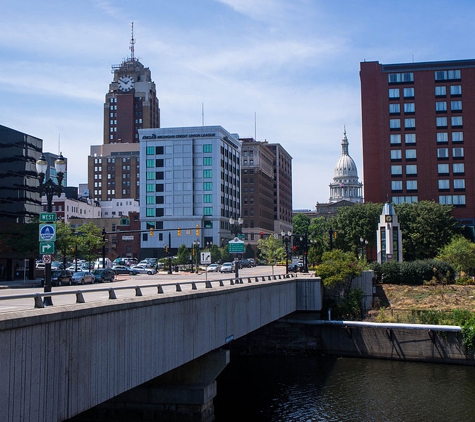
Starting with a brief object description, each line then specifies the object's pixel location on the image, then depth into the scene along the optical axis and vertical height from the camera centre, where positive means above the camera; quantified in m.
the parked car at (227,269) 79.81 -3.11
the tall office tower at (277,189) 194.00 +19.22
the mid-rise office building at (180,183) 122.69 +13.67
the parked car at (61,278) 47.16 -2.45
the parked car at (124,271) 74.44 -3.02
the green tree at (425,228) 80.12 +2.32
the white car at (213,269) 85.76 -3.31
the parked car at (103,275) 52.85 -2.53
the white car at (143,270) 75.06 -3.00
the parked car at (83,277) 50.04 -2.59
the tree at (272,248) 105.56 -0.36
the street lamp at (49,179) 20.56 +2.56
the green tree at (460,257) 63.41 -1.39
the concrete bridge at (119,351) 12.81 -3.05
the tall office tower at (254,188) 163.50 +16.97
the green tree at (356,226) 85.62 +2.99
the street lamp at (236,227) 45.40 +1.63
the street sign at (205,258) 32.19 -0.62
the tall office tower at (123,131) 183.12 +38.74
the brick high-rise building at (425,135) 95.06 +18.29
